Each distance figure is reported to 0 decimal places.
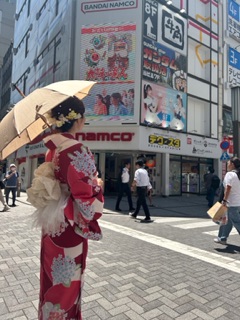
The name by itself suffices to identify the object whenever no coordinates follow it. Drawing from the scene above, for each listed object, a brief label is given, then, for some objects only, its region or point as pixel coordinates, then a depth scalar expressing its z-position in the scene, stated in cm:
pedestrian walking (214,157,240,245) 542
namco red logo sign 1580
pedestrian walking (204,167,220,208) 1218
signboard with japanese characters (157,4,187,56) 1718
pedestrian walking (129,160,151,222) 823
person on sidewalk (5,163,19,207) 1140
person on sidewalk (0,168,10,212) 976
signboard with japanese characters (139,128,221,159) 1614
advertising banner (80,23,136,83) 1605
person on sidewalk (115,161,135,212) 1045
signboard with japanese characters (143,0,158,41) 1630
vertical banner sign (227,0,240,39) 2217
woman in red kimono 182
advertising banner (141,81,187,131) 1612
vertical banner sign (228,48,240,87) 2175
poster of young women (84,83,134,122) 1583
